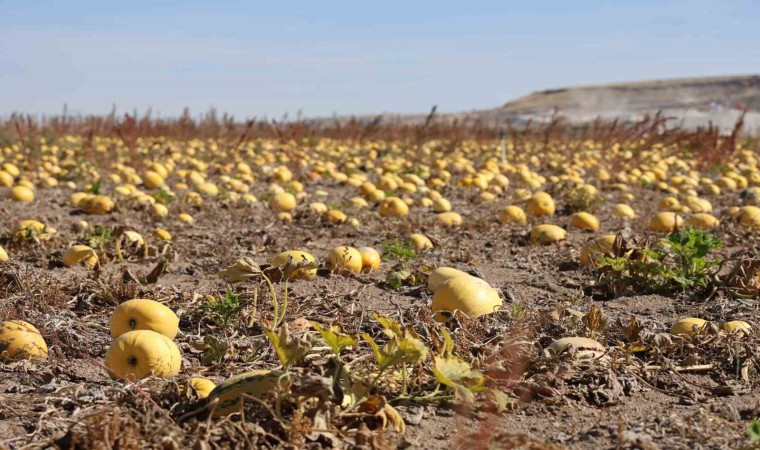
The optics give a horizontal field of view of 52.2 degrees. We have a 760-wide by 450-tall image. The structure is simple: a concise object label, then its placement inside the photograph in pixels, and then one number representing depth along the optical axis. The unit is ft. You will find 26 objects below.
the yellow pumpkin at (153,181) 39.58
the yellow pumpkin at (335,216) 27.50
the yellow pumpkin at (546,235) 24.07
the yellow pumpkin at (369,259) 20.17
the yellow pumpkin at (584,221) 27.58
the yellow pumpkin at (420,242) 22.86
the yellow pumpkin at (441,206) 31.81
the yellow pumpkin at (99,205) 30.50
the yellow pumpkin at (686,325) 13.70
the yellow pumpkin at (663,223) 26.30
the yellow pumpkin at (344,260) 19.27
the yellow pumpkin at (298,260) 18.25
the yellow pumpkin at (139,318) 13.02
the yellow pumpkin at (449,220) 27.37
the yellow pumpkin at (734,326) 13.61
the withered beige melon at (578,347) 11.76
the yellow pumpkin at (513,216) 27.84
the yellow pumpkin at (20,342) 12.43
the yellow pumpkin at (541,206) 29.99
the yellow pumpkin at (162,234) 24.39
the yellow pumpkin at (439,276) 16.84
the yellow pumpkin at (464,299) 14.38
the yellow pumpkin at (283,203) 30.96
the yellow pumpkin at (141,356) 11.30
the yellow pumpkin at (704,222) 26.91
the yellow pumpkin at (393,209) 29.48
